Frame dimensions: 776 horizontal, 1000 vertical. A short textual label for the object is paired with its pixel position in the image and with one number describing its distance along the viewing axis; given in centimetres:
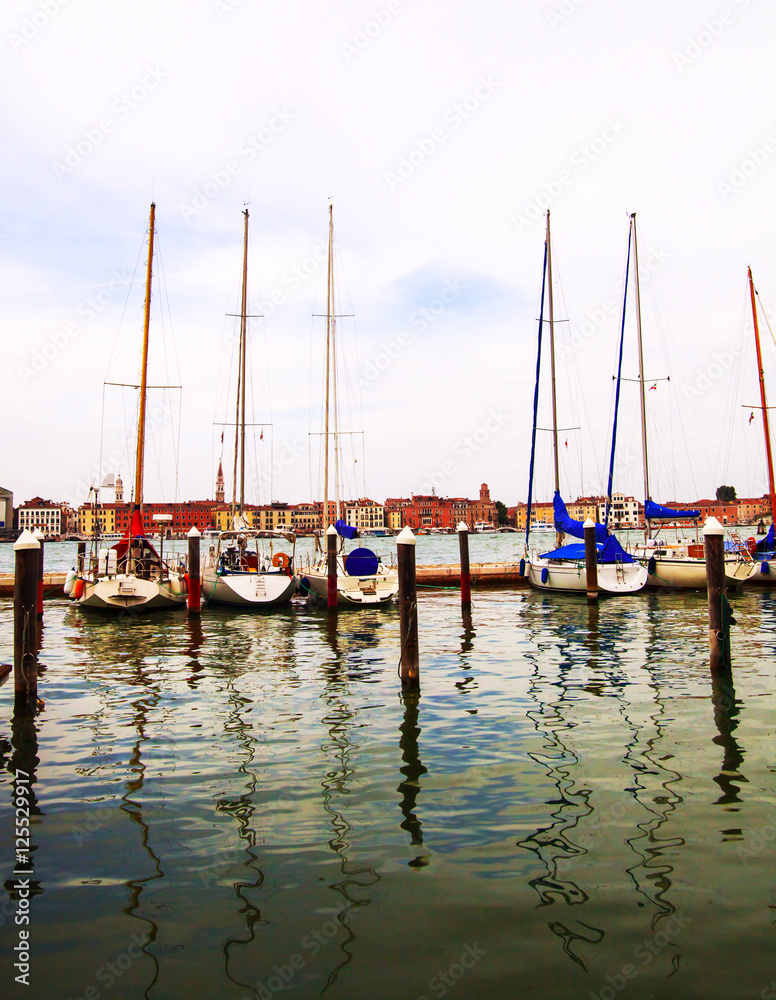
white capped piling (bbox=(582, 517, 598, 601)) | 2693
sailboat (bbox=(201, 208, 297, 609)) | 2511
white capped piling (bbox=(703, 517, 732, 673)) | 1320
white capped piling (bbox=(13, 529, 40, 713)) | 1156
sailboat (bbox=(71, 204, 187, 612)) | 2409
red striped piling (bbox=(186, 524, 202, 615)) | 2331
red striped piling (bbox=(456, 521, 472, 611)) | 2461
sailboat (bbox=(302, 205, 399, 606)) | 2512
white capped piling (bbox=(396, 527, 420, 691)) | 1288
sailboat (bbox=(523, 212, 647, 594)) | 2778
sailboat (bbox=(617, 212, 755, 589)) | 2925
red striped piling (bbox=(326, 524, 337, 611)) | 2444
